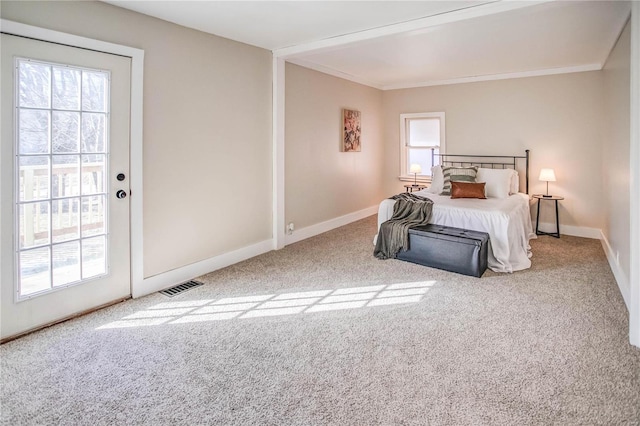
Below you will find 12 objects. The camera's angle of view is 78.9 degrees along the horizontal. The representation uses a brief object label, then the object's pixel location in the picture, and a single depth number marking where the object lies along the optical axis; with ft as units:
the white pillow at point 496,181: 17.71
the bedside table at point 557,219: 18.35
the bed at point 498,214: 13.85
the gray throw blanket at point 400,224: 14.75
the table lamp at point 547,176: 18.22
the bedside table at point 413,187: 22.79
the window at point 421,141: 22.50
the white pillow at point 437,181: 19.22
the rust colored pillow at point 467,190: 17.13
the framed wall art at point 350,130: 20.54
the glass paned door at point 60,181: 8.71
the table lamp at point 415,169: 22.41
